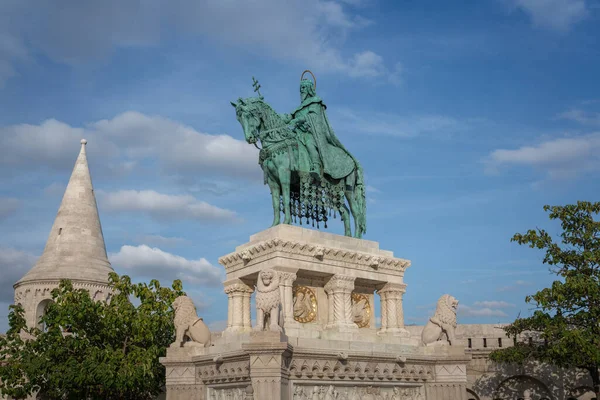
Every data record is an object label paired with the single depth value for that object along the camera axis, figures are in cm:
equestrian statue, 1792
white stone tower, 3925
